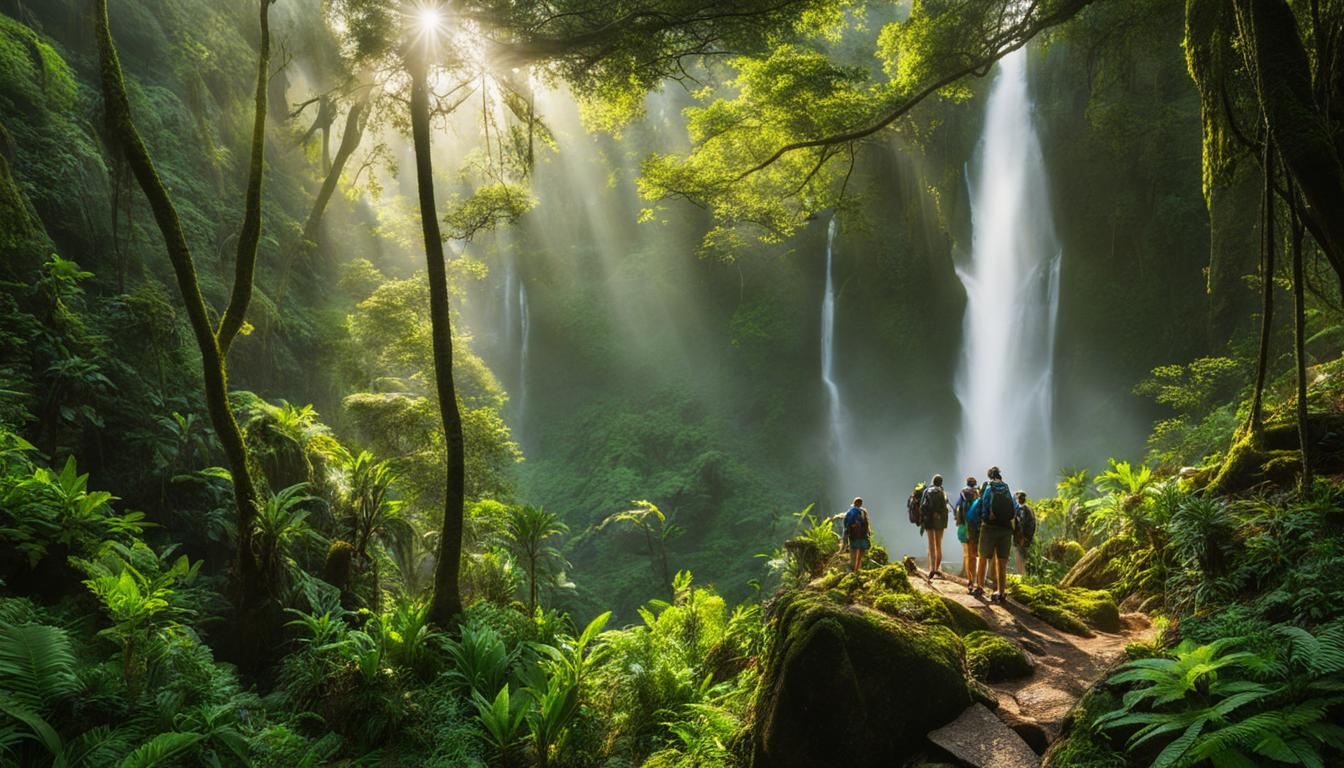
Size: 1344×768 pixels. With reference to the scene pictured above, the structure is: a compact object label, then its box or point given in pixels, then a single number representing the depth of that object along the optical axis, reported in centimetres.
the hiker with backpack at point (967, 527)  820
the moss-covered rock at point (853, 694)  371
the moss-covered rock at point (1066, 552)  1105
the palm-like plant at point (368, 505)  909
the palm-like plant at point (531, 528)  1004
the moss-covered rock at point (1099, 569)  815
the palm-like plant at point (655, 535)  2804
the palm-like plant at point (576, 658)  601
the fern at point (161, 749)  401
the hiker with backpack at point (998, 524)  693
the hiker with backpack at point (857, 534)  845
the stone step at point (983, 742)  342
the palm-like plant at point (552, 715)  535
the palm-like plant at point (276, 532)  714
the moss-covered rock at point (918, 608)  514
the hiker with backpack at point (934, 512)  874
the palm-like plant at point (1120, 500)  830
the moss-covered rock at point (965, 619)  557
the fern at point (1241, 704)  239
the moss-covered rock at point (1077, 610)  637
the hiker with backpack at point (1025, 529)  868
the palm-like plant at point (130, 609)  513
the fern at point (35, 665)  411
